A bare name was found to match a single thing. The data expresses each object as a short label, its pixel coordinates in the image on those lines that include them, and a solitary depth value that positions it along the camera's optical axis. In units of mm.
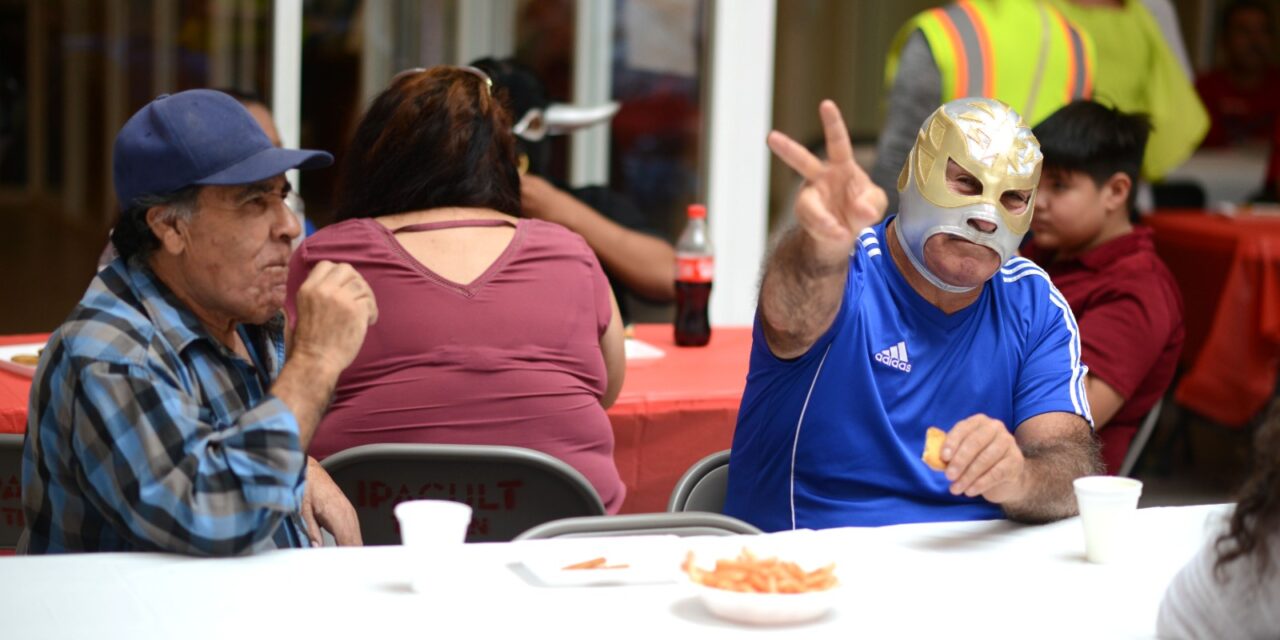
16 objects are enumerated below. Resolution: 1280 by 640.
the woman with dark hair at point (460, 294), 5090
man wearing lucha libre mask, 4758
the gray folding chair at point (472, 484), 4711
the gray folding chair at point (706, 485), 5031
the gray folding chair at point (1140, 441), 6402
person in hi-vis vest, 8234
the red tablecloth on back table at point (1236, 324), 10430
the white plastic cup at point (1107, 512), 3963
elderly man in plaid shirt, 3686
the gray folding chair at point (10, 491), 5191
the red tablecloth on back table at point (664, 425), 6137
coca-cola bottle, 7207
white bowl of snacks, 3361
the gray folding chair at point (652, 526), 4129
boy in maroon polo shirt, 6344
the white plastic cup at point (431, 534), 3469
